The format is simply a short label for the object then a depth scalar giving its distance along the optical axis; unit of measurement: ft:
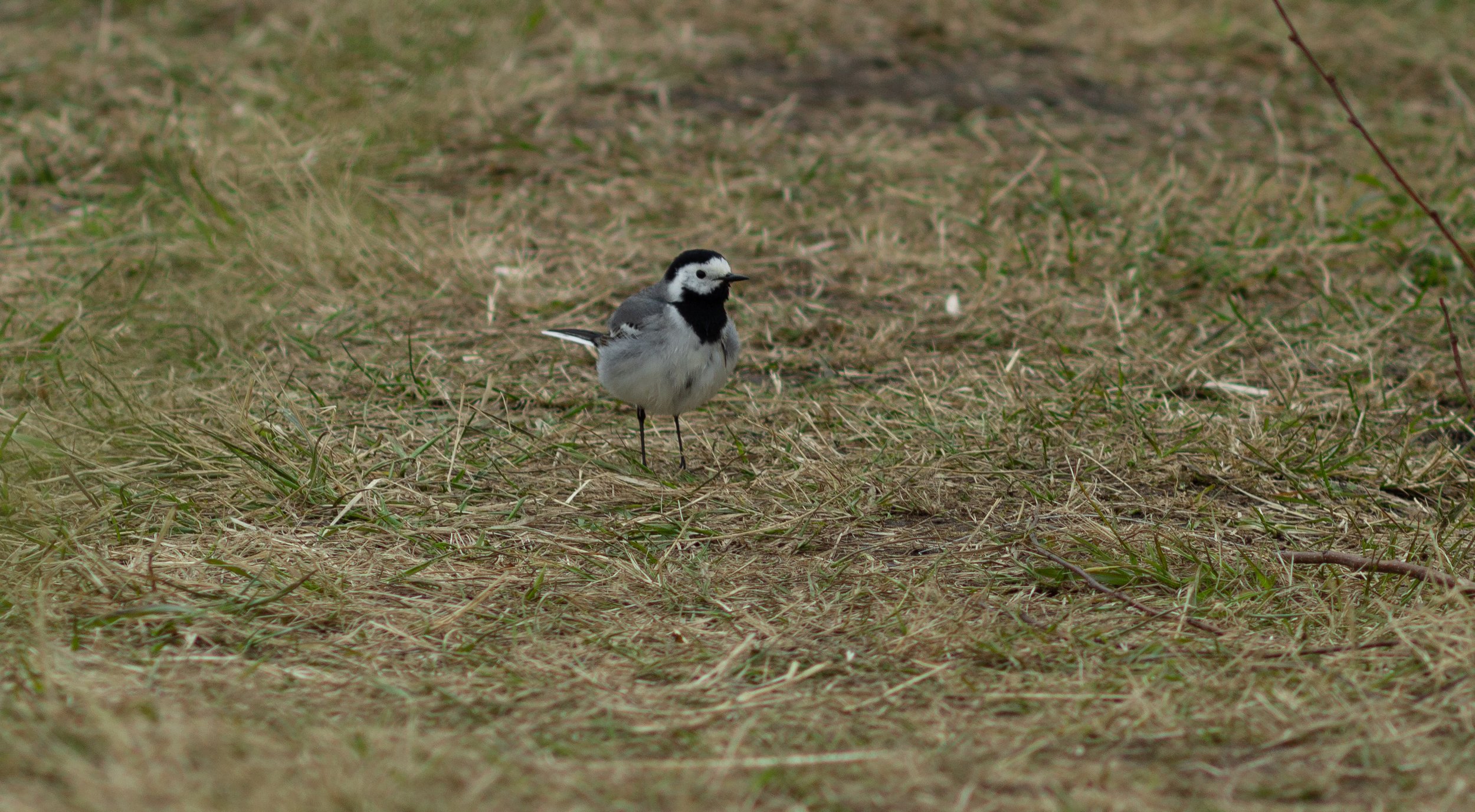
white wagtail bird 29.60
